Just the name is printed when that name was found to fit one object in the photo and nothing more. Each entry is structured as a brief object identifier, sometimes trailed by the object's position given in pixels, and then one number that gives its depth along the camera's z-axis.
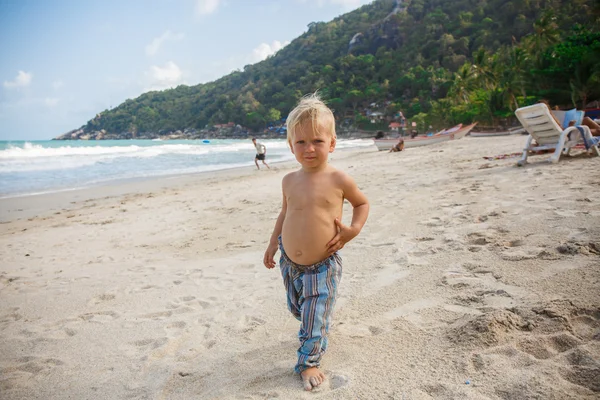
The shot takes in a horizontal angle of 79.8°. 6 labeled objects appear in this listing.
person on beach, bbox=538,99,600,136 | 7.40
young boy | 1.83
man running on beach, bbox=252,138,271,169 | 15.62
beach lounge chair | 6.57
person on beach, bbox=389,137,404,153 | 18.47
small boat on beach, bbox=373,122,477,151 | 20.62
